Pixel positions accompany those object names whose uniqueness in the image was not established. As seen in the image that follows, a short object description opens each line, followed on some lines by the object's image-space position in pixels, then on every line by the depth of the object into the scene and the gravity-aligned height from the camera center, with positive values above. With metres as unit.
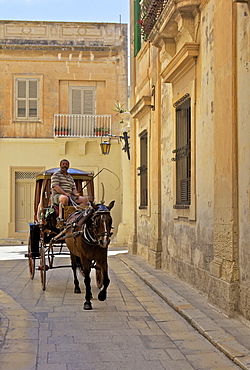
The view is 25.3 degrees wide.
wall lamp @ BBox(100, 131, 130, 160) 18.80 +1.97
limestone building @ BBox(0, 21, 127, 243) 24.00 +4.42
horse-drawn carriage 8.05 -0.47
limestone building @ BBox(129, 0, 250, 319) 7.08 +0.95
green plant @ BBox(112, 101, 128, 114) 20.17 +3.69
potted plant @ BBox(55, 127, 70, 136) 23.78 +3.04
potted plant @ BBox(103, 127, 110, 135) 23.92 +3.10
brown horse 7.90 -0.53
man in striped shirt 10.12 +0.28
